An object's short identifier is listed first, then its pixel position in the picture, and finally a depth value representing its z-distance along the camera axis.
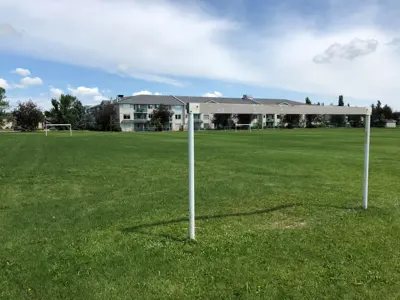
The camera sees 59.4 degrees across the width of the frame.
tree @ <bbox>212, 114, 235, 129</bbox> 111.31
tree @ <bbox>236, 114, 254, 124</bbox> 108.47
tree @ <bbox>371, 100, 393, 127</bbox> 115.74
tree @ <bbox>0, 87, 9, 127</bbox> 98.38
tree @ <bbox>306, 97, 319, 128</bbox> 103.28
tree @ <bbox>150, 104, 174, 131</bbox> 102.31
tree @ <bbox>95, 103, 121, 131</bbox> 103.75
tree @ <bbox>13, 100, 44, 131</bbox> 99.19
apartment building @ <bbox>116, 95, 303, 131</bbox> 111.94
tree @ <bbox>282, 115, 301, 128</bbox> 101.00
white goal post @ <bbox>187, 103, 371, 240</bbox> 5.77
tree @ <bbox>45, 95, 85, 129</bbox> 114.22
